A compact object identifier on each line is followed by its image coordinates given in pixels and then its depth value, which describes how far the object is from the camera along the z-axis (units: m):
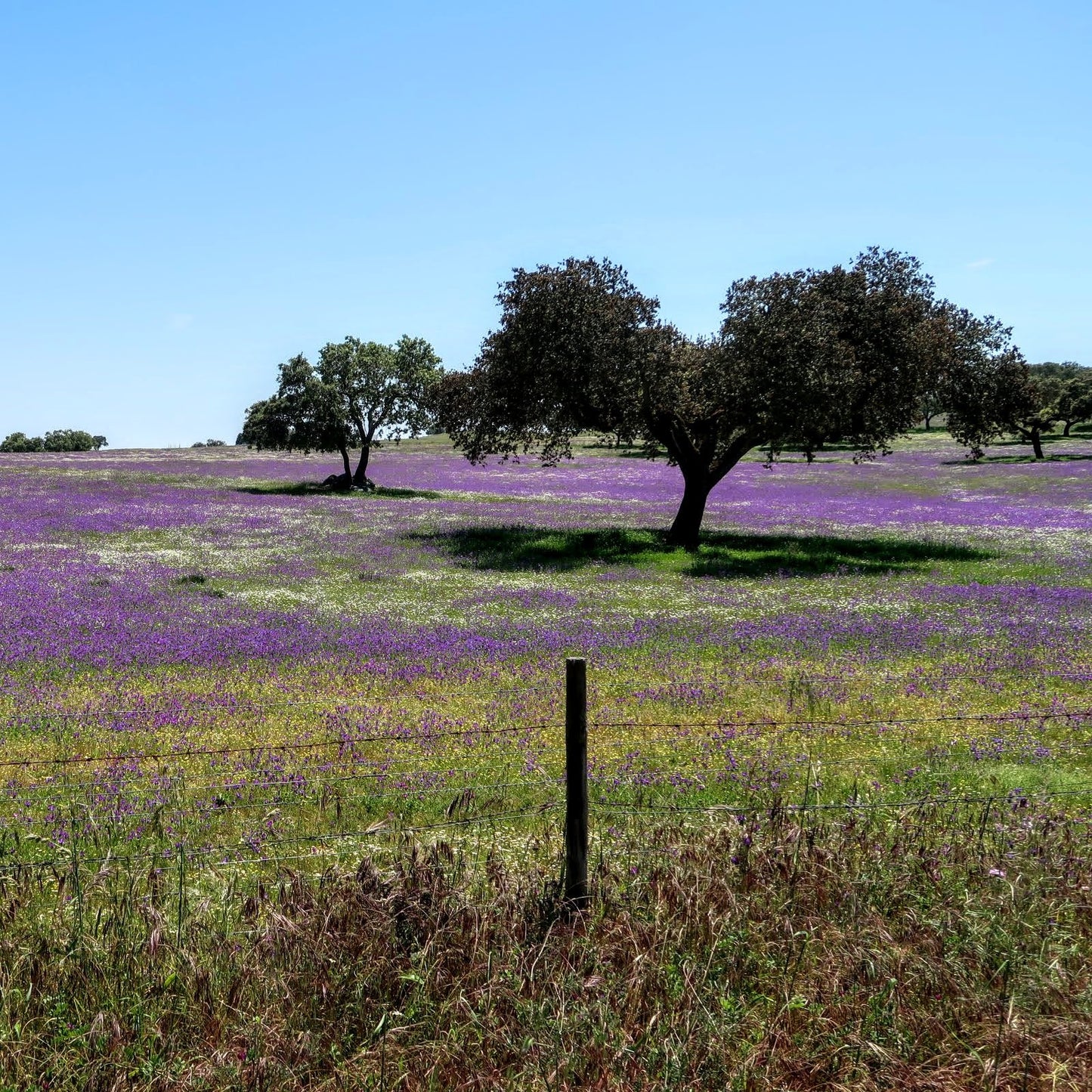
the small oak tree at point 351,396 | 59.00
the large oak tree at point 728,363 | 27.06
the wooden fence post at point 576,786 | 5.53
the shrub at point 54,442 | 148.38
